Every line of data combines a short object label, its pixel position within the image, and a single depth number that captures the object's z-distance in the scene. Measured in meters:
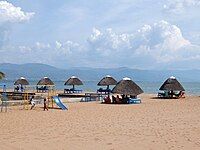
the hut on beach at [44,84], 32.82
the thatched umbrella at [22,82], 35.21
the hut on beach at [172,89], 25.22
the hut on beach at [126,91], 21.06
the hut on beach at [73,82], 32.10
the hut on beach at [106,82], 28.40
